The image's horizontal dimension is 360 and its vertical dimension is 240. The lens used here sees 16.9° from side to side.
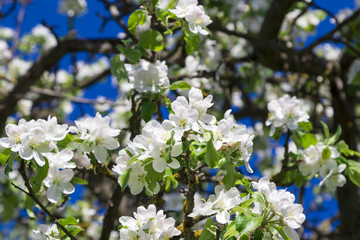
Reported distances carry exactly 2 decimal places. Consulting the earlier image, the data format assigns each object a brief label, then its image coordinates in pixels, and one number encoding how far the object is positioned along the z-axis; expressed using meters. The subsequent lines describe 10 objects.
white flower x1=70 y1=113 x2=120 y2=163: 1.47
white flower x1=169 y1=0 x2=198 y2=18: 1.57
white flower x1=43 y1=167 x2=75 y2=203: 1.48
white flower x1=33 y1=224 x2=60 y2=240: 1.45
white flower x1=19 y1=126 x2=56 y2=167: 1.41
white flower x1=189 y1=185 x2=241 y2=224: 1.39
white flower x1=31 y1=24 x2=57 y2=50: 5.18
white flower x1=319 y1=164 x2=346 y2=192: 1.65
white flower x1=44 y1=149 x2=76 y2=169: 1.46
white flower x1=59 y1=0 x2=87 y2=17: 4.18
